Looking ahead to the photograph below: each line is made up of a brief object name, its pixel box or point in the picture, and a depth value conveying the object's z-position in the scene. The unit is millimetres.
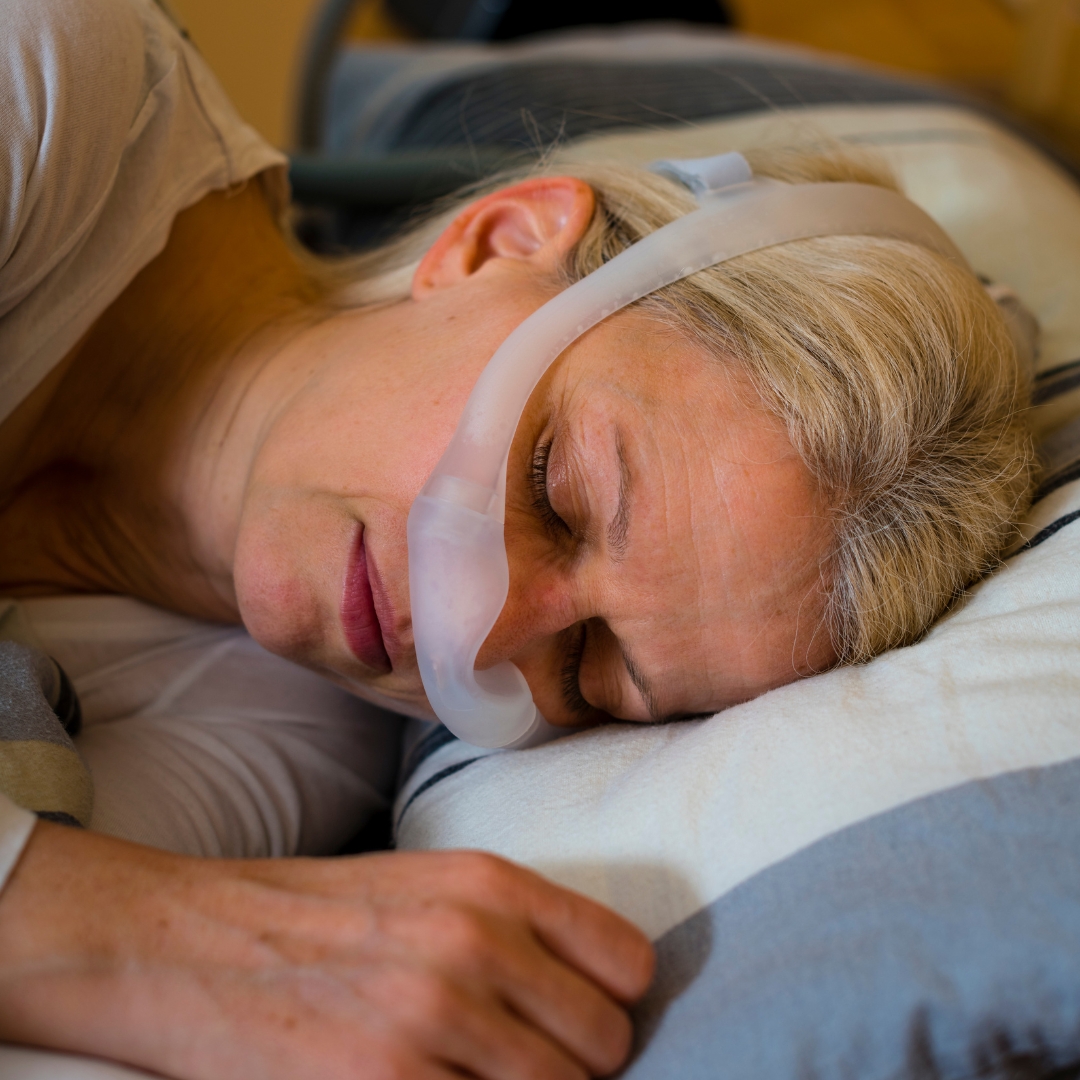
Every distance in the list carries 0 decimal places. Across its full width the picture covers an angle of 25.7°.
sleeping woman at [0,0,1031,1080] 587
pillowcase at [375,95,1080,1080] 572
